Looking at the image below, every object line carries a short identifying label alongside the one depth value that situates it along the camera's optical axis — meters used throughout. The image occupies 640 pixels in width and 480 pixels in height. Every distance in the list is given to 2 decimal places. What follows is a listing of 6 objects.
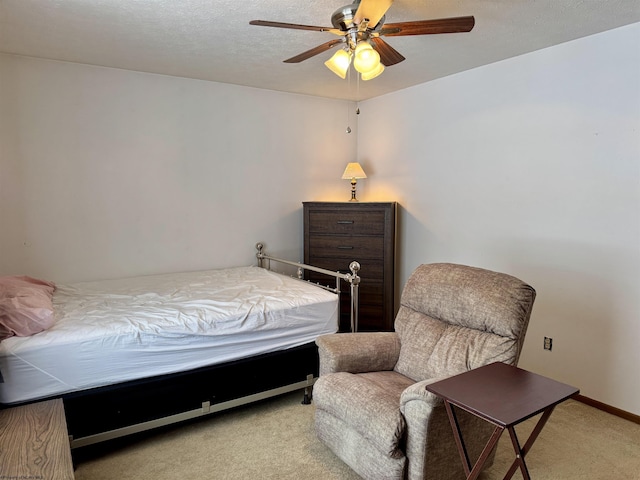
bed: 2.11
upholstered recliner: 1.82
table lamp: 4.39
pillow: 2.10
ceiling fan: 1.86
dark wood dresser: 4.07
